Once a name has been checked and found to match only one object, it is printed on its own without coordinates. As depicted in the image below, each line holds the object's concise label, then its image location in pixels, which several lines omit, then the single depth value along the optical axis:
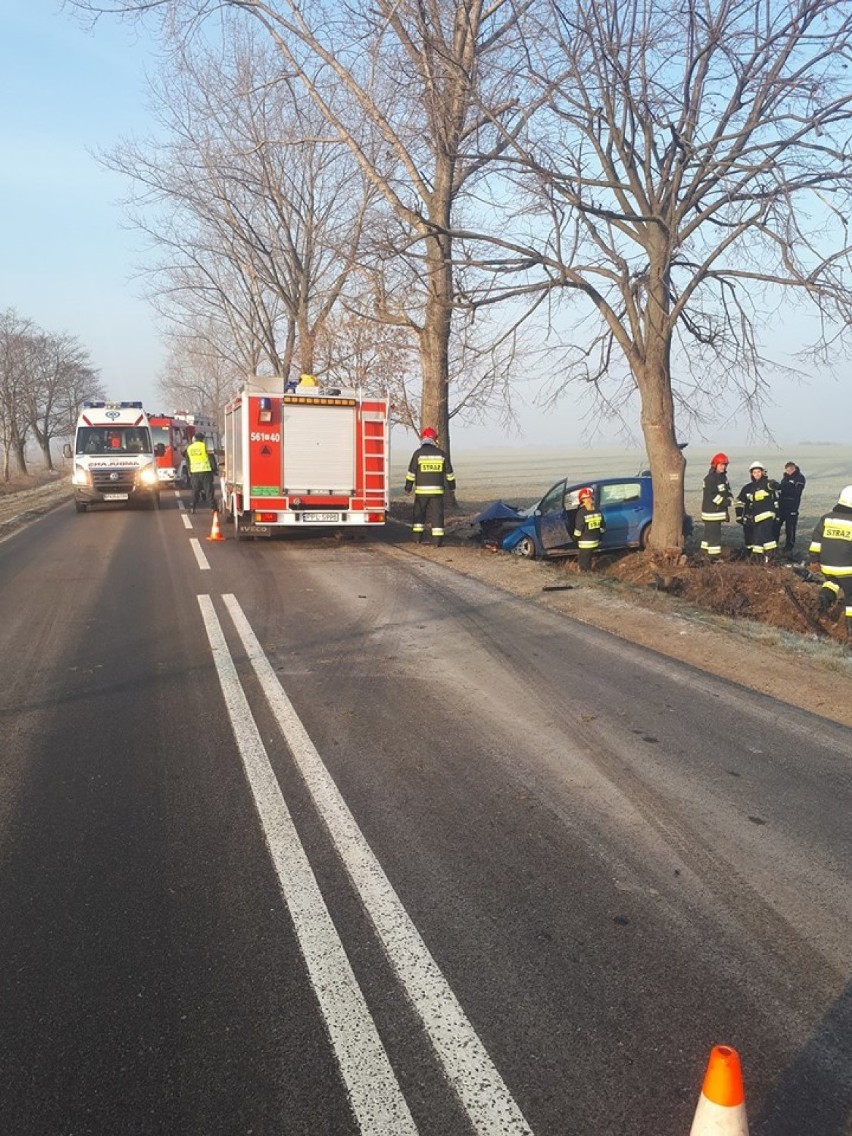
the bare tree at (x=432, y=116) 12.77
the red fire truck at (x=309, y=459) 14.57
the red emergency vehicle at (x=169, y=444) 30.67
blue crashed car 14.48
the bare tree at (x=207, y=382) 44.66
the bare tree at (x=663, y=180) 10.98
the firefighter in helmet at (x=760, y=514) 13.81
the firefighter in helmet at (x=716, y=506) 13.78
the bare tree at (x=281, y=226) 25.14
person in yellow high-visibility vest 22.17
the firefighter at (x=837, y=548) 8.99
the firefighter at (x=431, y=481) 14.61
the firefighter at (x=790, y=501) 17.58
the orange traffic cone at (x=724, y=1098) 1.86
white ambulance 22.83
